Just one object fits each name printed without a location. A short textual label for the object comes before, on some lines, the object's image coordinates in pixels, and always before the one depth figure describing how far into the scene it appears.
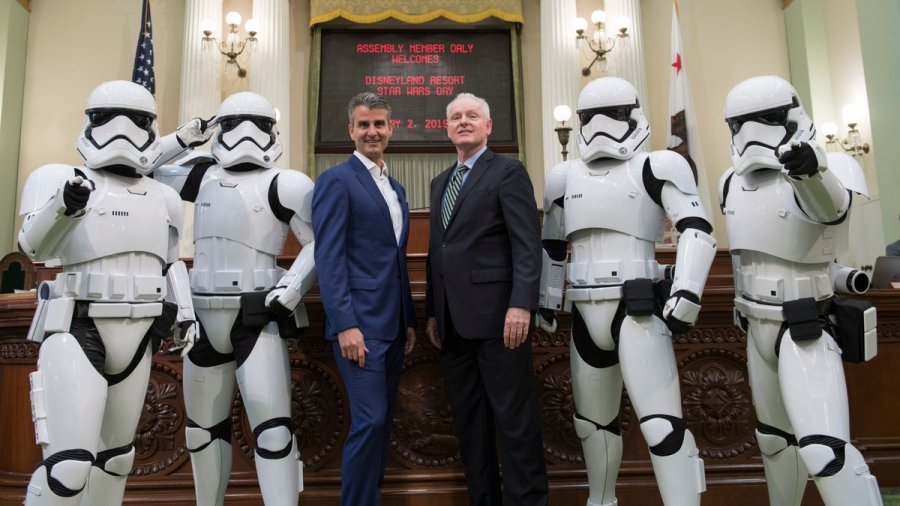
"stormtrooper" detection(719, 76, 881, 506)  2.00
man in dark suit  2.25
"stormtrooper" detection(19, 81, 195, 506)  1.97
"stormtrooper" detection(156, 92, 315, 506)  2.33
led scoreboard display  8.52
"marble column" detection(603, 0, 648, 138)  8.12
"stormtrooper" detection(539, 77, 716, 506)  2.22
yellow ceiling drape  8.48
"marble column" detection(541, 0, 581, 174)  8.20
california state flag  7.62
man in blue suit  2.16
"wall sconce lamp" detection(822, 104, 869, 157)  7.60
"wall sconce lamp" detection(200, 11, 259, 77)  7.74
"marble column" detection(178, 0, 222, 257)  7.83
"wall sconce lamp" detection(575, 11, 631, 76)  8.00
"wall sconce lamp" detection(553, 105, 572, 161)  6.73
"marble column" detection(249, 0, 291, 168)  7.99
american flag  6.88
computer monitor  3.72
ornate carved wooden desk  3.00
